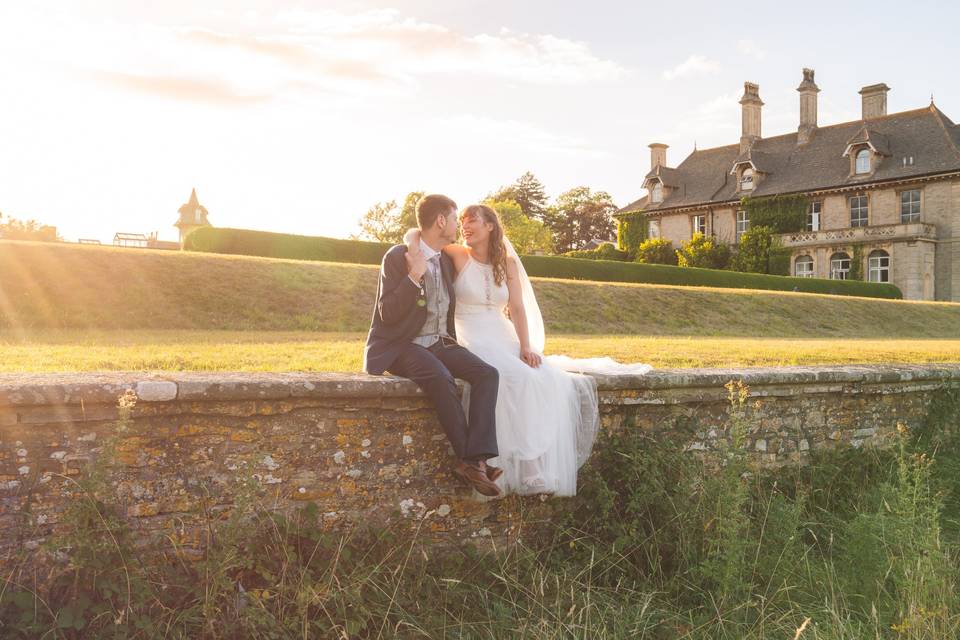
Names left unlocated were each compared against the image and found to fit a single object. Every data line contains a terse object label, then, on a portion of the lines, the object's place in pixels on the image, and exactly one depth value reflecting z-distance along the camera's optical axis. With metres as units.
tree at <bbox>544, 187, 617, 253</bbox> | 71.69
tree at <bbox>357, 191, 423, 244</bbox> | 62.94
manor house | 37.69
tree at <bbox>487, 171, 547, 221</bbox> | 72.81
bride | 4.98
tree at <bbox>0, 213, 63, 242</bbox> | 47.43
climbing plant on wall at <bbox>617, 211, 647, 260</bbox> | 48.53
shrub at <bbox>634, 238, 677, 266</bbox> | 46.00
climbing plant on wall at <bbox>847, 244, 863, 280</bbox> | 38.81
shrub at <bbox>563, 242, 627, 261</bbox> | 48.28
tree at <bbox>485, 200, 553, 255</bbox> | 59.06
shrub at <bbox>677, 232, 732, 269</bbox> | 43.22
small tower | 74.81
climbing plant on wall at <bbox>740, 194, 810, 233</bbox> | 41.56
